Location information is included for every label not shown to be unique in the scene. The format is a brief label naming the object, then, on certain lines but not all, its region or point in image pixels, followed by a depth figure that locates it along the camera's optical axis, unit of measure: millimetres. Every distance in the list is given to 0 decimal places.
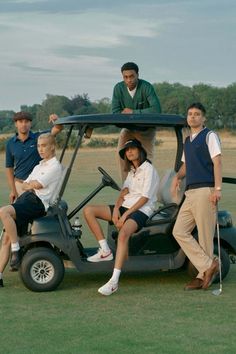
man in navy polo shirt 9258
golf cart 7914
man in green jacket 8922
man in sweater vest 7875
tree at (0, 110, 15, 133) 52444
